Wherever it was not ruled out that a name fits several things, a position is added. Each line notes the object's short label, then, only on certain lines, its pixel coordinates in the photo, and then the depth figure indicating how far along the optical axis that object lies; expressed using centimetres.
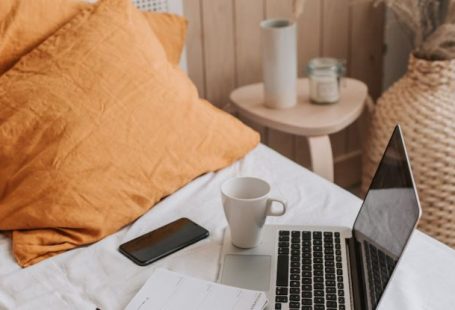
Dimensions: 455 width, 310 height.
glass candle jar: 181
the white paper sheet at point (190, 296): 100
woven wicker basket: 173
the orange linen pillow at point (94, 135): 122
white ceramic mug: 113
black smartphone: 116
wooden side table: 173
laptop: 97
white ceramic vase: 175
